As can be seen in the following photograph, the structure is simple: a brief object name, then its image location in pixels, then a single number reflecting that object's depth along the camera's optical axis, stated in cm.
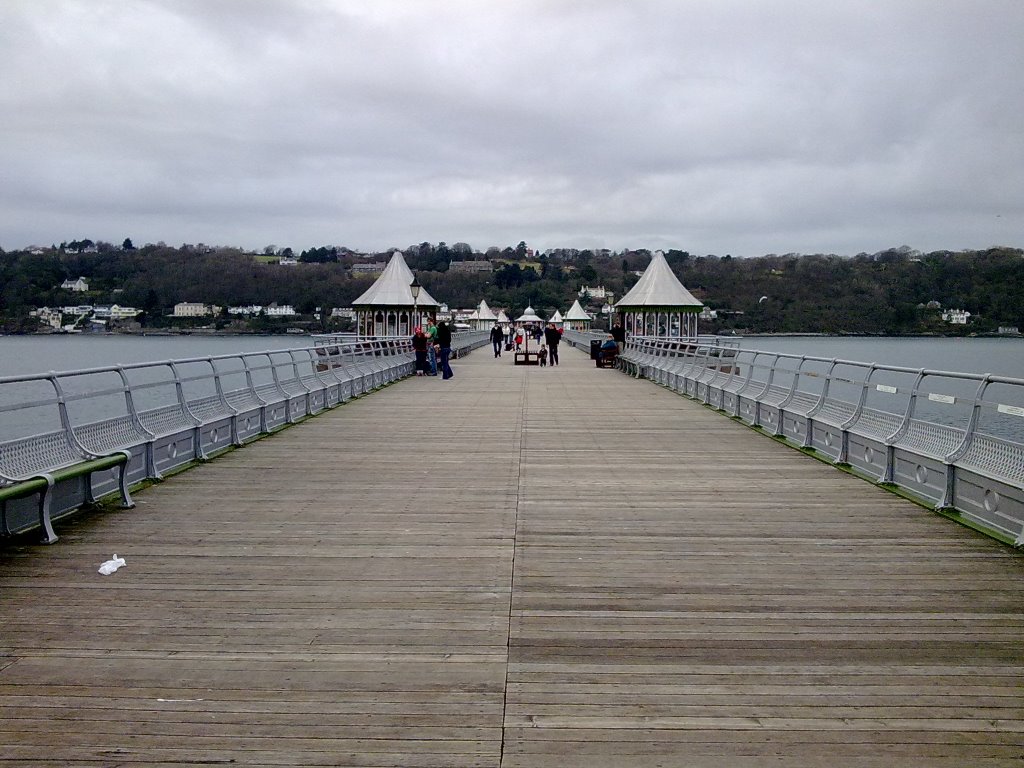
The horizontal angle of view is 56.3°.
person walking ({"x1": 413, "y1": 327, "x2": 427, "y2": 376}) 3169
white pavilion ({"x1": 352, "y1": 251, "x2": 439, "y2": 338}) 4841
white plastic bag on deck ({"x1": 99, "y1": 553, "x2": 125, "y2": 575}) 669
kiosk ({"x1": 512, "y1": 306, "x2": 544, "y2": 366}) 4150
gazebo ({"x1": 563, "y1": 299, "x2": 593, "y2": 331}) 10154
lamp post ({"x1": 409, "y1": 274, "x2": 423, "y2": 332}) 3916
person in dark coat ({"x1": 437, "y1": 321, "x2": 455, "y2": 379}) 3141
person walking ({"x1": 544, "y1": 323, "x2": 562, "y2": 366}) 4201
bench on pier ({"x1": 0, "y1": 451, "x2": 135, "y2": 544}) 718
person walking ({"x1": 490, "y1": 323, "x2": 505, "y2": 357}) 5238
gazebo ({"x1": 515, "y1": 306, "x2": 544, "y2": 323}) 9478
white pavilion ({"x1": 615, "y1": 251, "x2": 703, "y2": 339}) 4597
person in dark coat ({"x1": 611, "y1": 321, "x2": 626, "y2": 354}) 4328
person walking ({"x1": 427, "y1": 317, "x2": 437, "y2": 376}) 3284
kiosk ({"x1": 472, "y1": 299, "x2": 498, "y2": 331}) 10688
